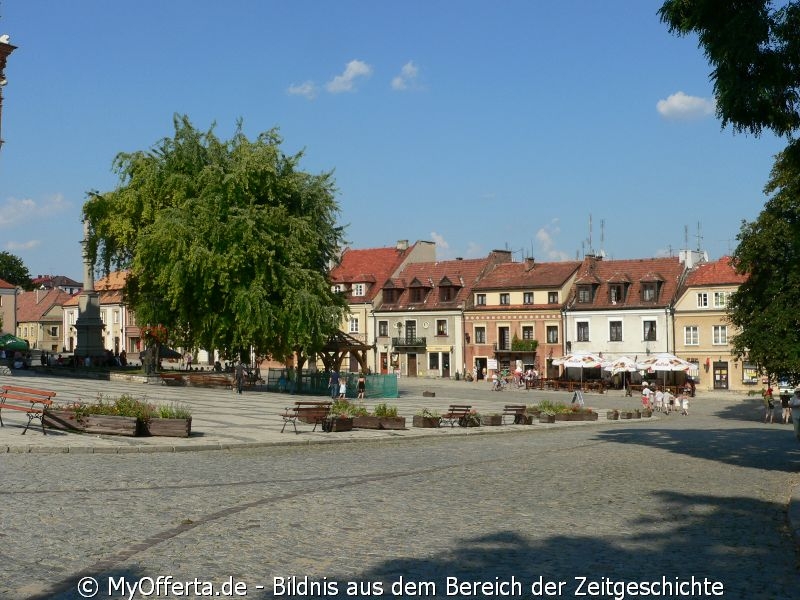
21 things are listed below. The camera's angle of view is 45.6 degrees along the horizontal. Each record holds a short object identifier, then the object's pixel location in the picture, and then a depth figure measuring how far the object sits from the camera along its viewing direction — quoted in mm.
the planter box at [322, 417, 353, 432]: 27578
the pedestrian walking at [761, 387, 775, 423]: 44125
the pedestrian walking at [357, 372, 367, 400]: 46750
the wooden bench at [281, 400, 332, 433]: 27219
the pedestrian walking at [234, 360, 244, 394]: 45906
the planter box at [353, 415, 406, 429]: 29109
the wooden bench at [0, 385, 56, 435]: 22484
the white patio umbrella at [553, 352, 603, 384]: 63531
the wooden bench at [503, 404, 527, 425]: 35250
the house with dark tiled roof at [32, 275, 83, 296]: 169500
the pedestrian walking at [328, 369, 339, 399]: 46344
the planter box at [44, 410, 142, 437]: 22828
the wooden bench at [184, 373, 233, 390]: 49688
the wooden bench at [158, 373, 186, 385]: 49128
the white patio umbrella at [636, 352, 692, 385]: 57525
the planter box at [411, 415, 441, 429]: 31102
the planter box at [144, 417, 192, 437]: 23094
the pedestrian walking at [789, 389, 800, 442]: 18994
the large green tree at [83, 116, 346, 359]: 44719
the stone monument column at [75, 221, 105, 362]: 58156
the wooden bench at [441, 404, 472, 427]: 31711
